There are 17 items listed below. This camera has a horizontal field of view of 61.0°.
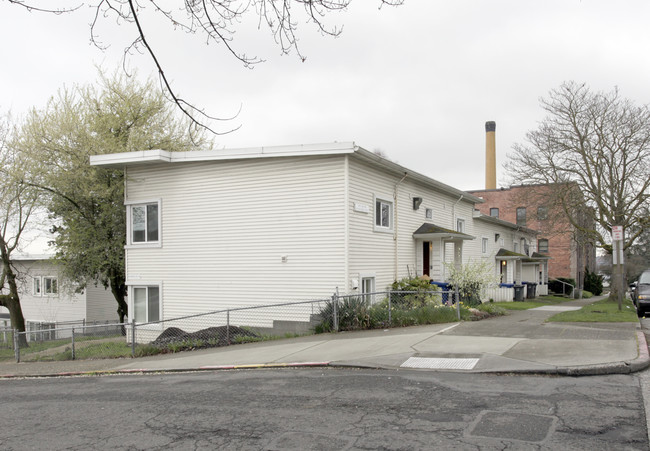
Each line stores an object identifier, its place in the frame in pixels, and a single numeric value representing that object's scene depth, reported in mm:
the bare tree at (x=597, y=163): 23156
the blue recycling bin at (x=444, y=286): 19719
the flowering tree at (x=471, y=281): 18719
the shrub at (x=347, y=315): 14305
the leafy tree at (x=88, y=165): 22000
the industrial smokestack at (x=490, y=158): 56031
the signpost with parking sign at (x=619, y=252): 15406
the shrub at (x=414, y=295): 16047
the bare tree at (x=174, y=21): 4617
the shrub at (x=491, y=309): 17312
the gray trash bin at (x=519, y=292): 30186
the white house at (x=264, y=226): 16156
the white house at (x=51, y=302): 32125
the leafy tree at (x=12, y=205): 22141
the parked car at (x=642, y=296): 18906
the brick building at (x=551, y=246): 46422
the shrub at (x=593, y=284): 51625
